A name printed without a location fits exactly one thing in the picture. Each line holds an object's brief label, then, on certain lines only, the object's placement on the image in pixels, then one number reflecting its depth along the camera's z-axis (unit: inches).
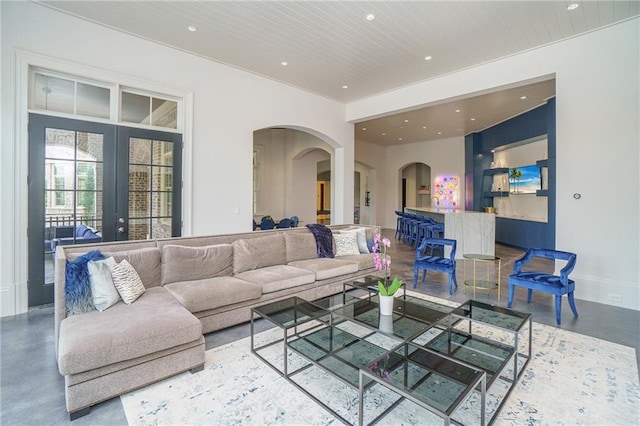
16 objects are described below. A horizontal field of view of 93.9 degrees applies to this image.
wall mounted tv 322.0
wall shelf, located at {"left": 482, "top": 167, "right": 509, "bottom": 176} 372.6
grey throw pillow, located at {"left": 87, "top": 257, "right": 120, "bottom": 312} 99.3
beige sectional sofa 77.4
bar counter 258.2
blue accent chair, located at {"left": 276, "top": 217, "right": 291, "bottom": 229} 334.6
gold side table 169.2
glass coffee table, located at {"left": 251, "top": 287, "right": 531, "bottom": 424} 68.8
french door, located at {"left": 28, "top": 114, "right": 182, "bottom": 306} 149.3
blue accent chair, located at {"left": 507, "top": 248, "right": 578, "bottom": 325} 136.1
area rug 74.8
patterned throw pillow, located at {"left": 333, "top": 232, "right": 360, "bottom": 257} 193.0
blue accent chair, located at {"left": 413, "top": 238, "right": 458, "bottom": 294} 180.1
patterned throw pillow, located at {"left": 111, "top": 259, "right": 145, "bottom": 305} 105.4
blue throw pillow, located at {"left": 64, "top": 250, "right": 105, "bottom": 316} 96.3
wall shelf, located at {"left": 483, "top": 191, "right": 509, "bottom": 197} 372.5
